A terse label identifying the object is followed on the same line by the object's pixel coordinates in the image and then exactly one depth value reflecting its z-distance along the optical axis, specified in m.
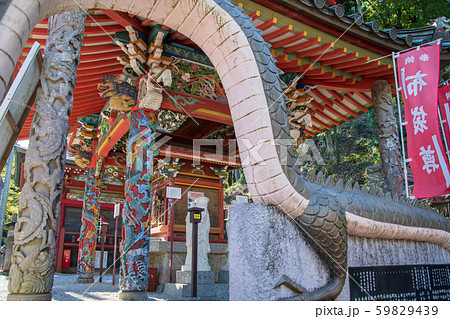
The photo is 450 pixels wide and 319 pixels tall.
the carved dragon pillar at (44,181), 2.42
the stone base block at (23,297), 2.35
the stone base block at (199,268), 6.36
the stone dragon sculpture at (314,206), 2.30
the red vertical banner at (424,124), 4.36
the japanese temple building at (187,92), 4.77
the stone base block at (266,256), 2.10
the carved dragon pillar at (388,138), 5.57
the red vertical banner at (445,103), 5.21
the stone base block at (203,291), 5.62
